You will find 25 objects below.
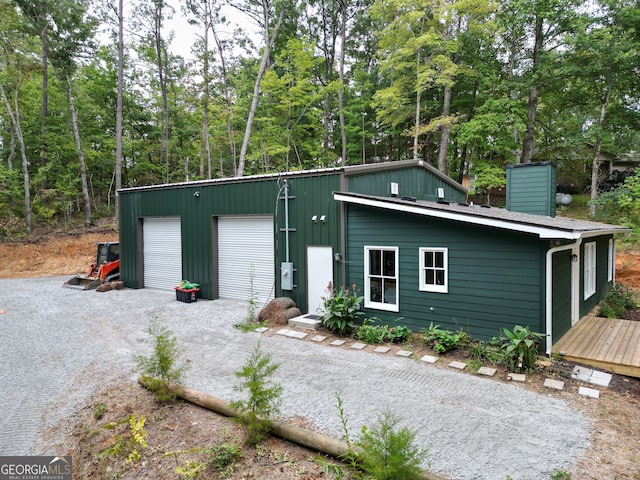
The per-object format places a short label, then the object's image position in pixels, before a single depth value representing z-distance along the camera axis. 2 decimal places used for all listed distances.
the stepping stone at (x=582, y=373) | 5.16
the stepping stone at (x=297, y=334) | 7.36
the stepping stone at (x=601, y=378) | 5.02
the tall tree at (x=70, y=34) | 18.14
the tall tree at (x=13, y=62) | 18.00
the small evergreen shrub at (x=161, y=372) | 4.55
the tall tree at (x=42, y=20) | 17.59
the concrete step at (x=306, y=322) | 7.76
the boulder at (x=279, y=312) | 8.20
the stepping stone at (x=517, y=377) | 5.16
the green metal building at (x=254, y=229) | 8.53
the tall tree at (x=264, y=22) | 17.77
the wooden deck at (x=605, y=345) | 5.45
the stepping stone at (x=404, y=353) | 6.23
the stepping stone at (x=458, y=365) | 5.67
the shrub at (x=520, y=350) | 5.40
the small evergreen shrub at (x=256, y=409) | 3.67
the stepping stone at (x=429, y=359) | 5.93
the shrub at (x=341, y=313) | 7.35
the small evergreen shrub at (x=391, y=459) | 2.74
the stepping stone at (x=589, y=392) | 4.69
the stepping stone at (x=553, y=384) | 4.89
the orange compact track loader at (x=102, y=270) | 13.27
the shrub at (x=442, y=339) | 6.25
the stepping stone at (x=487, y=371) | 5.38
